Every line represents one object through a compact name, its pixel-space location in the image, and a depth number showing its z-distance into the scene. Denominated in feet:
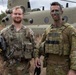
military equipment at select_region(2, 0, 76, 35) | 37.13
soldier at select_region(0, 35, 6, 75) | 9.89
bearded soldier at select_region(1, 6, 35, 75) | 10.03
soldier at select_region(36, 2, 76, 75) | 8.57
